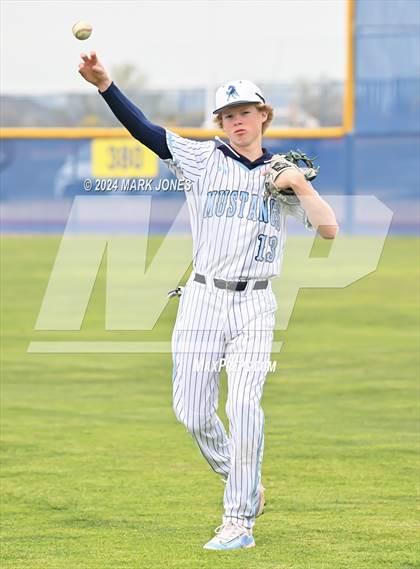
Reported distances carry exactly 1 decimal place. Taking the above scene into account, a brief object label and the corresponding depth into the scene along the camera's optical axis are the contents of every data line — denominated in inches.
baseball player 490.9
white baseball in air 533.6
